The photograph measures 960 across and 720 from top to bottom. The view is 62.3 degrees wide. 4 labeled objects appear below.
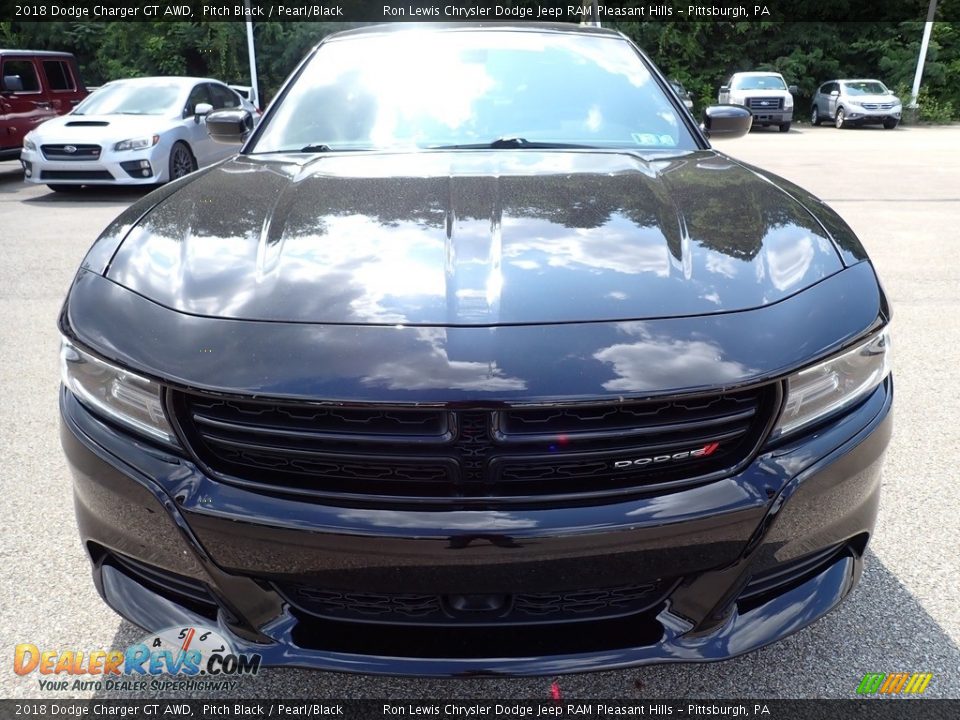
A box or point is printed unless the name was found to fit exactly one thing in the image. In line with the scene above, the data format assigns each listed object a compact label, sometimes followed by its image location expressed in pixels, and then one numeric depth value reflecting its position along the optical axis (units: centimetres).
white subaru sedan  916
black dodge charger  137
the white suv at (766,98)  2131
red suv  1098
